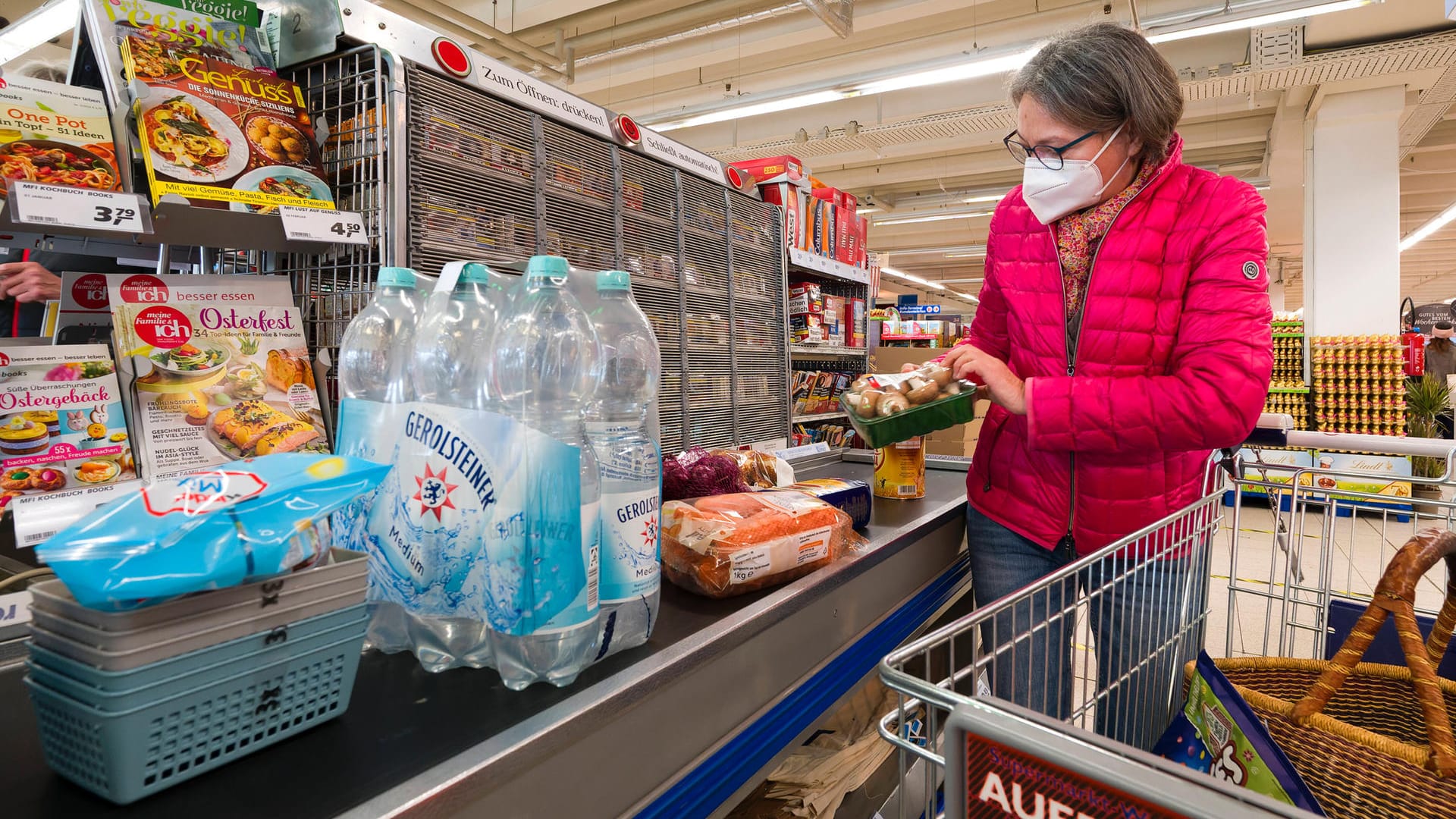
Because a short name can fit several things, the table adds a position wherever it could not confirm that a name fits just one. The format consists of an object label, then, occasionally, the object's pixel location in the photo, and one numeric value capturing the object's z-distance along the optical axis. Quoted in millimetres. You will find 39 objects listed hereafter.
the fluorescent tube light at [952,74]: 6348
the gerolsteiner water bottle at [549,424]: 833
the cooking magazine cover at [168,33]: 1470
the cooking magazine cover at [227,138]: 1413
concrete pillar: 8523
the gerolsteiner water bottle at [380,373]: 960
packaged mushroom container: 1623
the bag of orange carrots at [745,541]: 1219
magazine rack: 1718
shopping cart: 555
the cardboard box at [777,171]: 3619
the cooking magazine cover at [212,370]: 1410
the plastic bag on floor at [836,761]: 1921
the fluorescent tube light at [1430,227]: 11741
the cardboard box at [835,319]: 4117
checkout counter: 699
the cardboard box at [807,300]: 3918
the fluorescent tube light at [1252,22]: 5539
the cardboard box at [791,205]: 3586
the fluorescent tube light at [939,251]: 17547
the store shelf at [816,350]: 3890
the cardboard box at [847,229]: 4156
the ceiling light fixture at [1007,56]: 5754
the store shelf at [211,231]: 1355
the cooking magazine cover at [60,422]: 1280
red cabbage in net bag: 1521
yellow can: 2021
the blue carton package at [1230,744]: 801
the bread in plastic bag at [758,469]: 1750
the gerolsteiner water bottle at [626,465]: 952
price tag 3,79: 1143
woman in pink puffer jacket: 1398
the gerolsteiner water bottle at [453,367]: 958
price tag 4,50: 1482
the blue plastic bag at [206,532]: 604
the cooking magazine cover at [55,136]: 1288
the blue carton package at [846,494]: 1584
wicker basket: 885
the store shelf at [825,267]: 3713
